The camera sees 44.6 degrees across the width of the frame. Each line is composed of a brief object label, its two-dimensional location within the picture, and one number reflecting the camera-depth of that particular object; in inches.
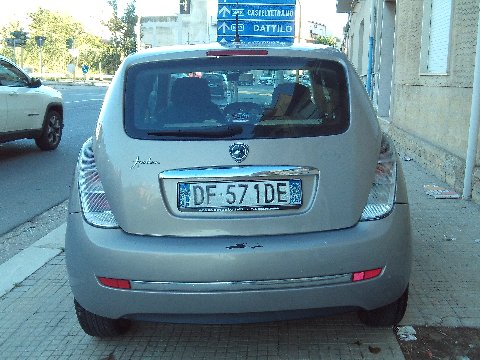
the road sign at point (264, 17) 687.7
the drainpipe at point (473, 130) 250.4
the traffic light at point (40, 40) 1536.7
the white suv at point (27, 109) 366.3
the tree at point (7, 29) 2776.1
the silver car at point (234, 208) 106.3
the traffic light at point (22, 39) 1484.0
